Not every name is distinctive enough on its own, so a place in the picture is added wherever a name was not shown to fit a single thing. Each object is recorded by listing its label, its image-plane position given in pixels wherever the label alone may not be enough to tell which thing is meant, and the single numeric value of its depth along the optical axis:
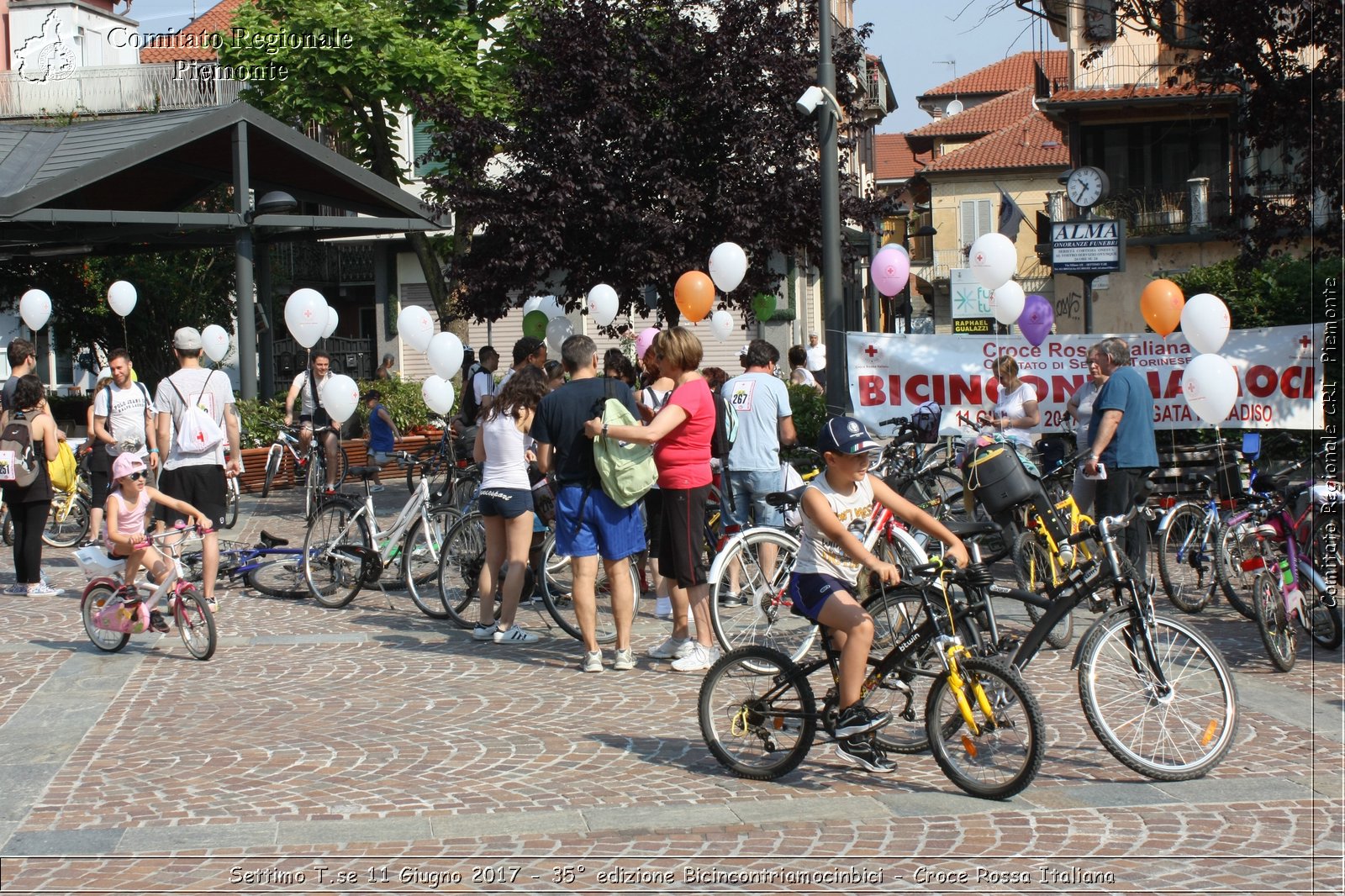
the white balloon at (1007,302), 14.66
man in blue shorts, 8.20
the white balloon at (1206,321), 10.91
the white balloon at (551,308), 19.05
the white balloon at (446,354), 15.25
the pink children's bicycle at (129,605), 8.92
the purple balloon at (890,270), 14.65
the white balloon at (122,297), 21.41
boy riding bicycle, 5.83
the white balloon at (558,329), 17.91
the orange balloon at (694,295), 14.47
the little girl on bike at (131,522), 8.95
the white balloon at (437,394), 14.91
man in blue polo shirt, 9.66
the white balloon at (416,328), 15.89
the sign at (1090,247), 14.70
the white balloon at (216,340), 21.23
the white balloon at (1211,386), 9.98
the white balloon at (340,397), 14.20
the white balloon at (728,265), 14.95
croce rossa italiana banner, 12.14
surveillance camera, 12.88
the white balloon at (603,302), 16.92
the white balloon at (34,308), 21.31
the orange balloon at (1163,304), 12.08
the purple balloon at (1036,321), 13.12
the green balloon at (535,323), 18.92
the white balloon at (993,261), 13.43
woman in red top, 8.21
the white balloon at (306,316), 16.42
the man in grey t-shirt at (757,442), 10.07
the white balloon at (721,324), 20.02
